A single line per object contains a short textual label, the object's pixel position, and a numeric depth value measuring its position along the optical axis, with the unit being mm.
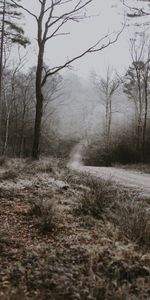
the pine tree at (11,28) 19422
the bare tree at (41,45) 16812
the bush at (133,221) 5527
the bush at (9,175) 9617
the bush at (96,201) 6910
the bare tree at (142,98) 22828
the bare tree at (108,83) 35250
